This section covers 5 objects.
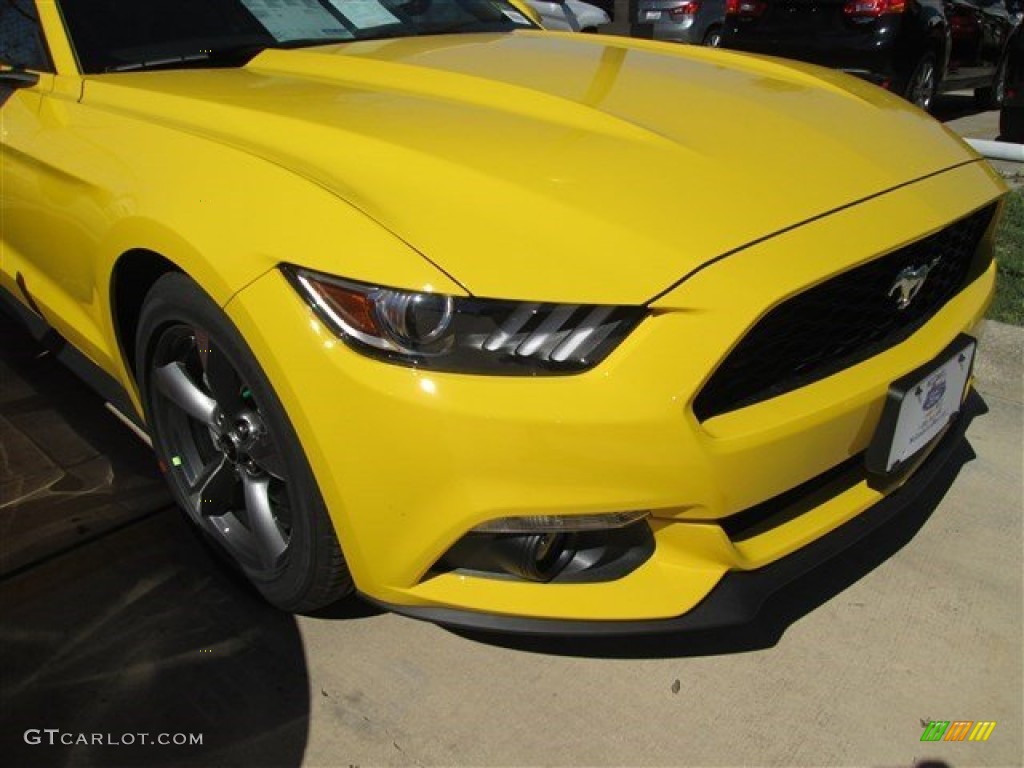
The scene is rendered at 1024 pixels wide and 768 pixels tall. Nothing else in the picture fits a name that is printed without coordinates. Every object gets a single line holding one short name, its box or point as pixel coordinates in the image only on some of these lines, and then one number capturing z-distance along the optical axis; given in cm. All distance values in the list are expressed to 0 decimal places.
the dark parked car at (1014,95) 636
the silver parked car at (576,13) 572
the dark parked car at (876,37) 696
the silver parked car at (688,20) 1045
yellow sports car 157
